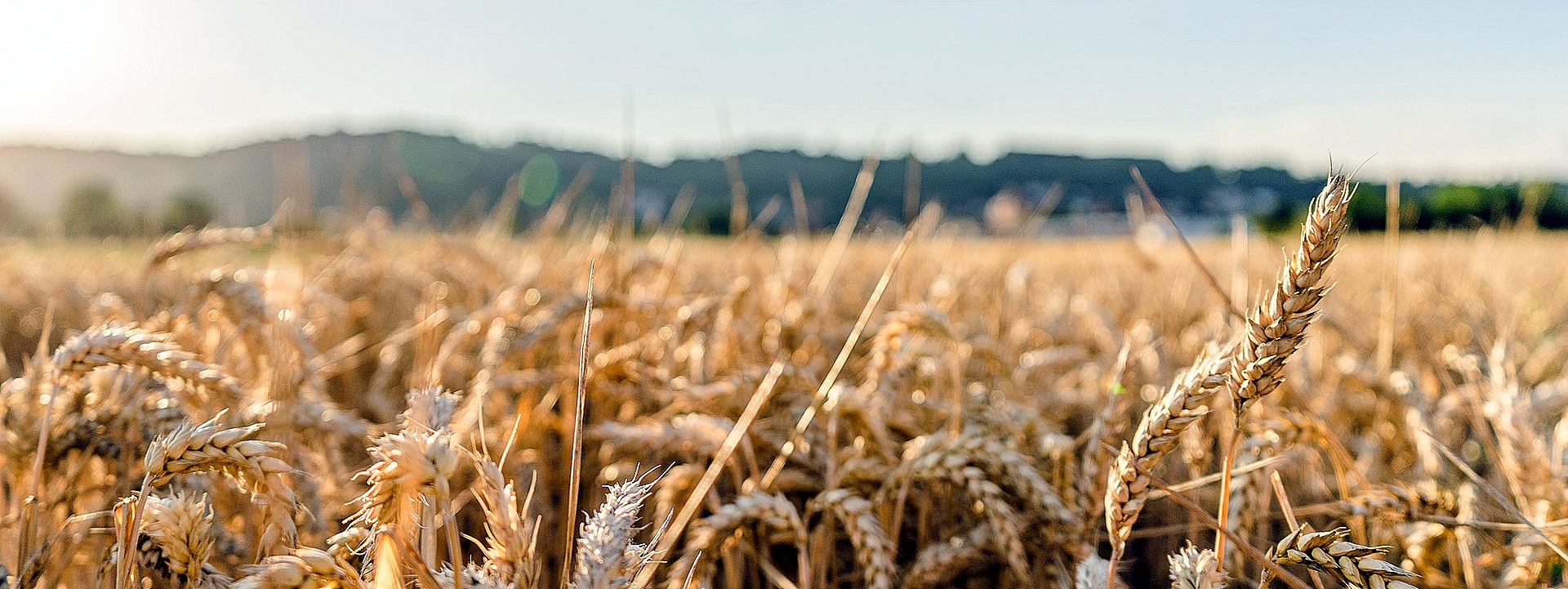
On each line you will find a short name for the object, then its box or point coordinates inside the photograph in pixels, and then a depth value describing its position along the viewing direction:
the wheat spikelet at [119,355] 0.72
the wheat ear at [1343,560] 0.53
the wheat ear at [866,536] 0.91
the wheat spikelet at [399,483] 0.45
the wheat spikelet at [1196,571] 0.57
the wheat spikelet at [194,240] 1.10
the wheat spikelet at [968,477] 0.97
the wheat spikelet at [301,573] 0.46
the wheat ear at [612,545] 0.50
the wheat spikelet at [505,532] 0.50
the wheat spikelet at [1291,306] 0.47
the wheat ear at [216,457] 0.54
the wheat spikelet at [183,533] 0.59
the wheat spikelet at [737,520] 0.90
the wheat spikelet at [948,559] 1.07
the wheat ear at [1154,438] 0.56
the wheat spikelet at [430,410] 0.56
